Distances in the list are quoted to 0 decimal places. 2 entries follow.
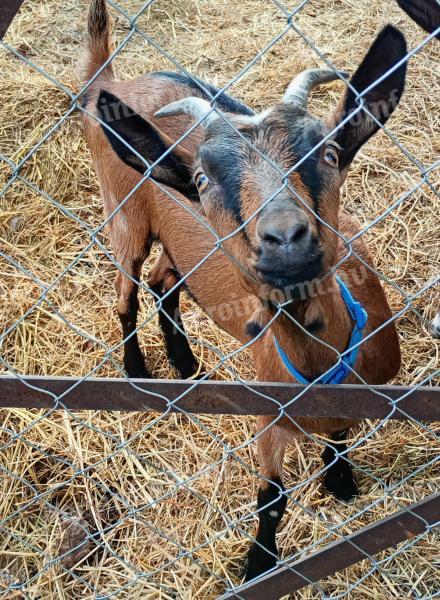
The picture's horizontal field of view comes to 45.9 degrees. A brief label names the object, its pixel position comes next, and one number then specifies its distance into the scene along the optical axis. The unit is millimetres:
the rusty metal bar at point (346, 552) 466
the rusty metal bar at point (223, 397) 410
